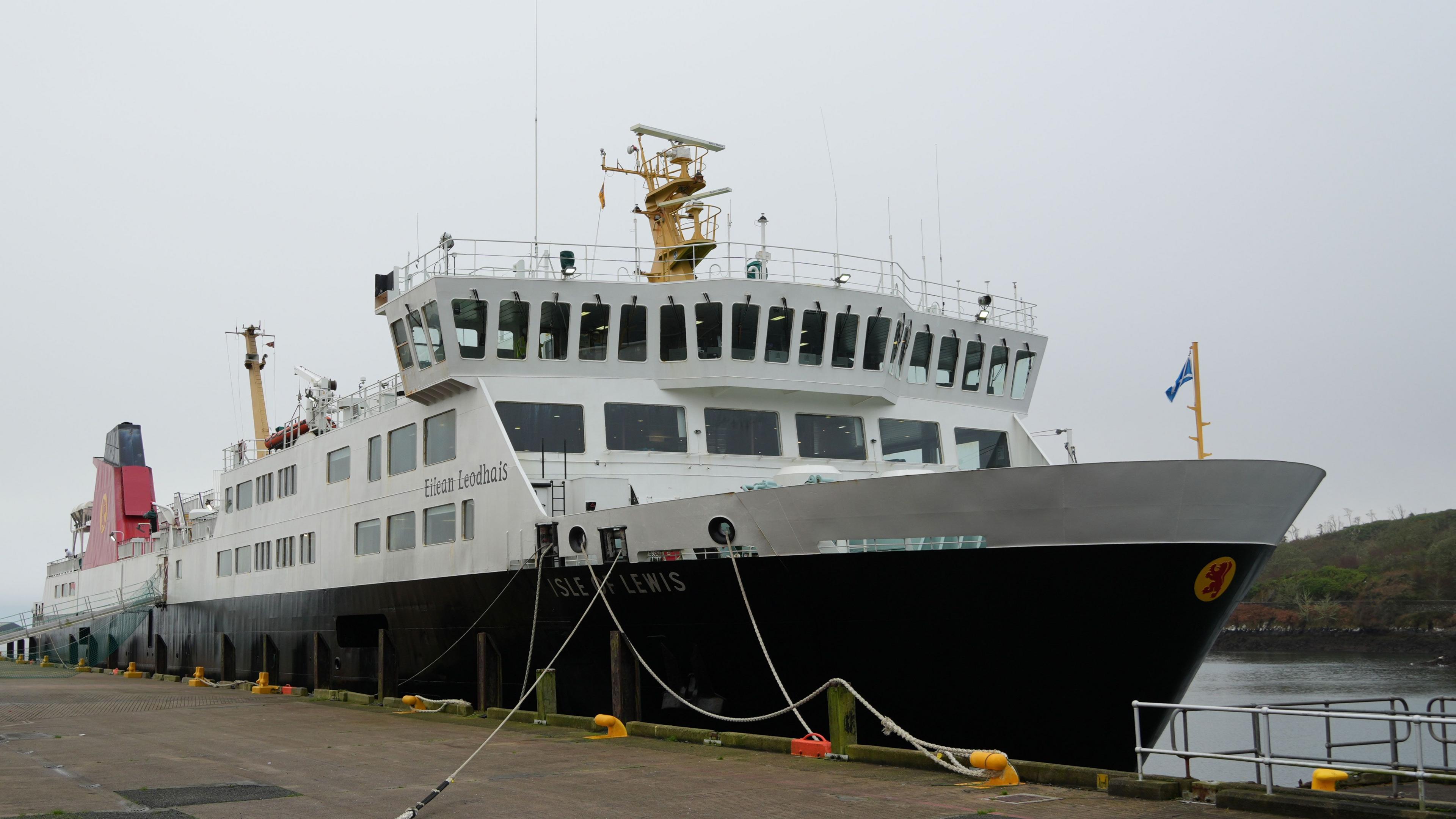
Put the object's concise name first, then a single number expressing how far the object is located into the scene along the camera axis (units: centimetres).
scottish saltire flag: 1633
